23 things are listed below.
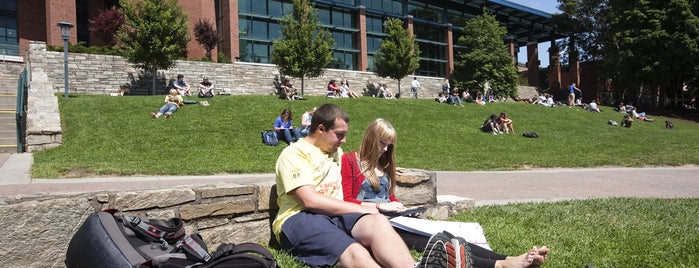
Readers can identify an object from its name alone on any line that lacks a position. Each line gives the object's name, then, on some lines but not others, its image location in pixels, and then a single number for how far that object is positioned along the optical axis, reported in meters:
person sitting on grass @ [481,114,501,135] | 19.50
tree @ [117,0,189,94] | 22.05
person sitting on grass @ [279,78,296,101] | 21.44
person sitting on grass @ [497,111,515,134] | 20.05
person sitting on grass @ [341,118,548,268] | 3.83
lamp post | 17.05
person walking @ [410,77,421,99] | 35.42
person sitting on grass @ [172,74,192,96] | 20.81
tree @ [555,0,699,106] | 35.91
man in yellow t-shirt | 2.84
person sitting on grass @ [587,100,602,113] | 32.00
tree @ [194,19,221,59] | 32.84
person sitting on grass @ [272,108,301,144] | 14.25
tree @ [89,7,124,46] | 28.89
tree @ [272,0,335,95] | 25.64
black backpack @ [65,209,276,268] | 2.38
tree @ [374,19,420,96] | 33.16
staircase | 13.11
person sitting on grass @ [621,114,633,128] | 25.28
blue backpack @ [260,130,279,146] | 13.76
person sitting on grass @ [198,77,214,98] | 20.61
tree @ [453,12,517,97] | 40.88
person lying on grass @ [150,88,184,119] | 15.69
